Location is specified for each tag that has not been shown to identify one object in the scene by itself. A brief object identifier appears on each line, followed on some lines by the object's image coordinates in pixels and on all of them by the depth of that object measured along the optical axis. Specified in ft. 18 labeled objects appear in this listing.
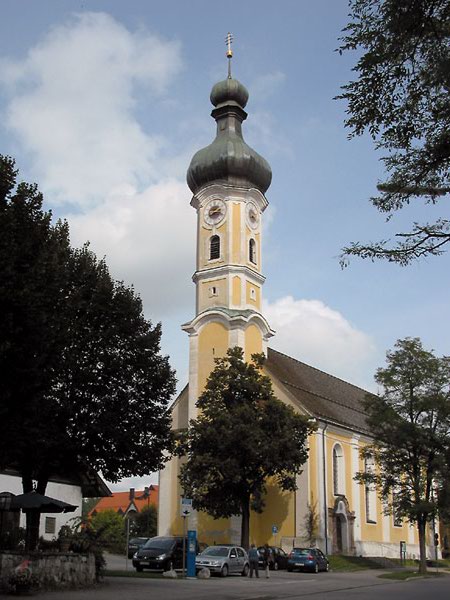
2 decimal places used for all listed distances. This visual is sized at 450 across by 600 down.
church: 145.18
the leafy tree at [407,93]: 31.63
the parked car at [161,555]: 100.53
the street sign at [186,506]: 83.21
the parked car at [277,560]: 119.55
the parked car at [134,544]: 148.87
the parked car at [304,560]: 114.93
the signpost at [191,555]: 88.84
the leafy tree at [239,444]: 115.14
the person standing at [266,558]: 96.22
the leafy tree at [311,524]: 139.13
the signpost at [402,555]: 145.03
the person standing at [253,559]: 95.30
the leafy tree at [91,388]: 65.05
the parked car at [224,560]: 95.71
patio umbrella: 71.51
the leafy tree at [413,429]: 121.29
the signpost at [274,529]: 131.32
